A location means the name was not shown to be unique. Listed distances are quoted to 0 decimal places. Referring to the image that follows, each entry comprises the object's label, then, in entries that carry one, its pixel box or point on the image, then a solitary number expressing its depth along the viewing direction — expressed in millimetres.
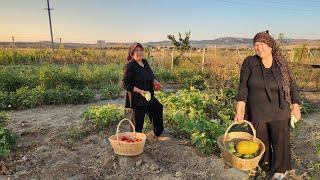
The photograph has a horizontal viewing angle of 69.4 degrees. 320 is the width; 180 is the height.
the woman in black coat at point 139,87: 3132
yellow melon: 2457
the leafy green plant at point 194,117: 3112
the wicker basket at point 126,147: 2890
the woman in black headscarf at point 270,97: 2426
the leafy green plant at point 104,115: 4026
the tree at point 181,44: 11557
